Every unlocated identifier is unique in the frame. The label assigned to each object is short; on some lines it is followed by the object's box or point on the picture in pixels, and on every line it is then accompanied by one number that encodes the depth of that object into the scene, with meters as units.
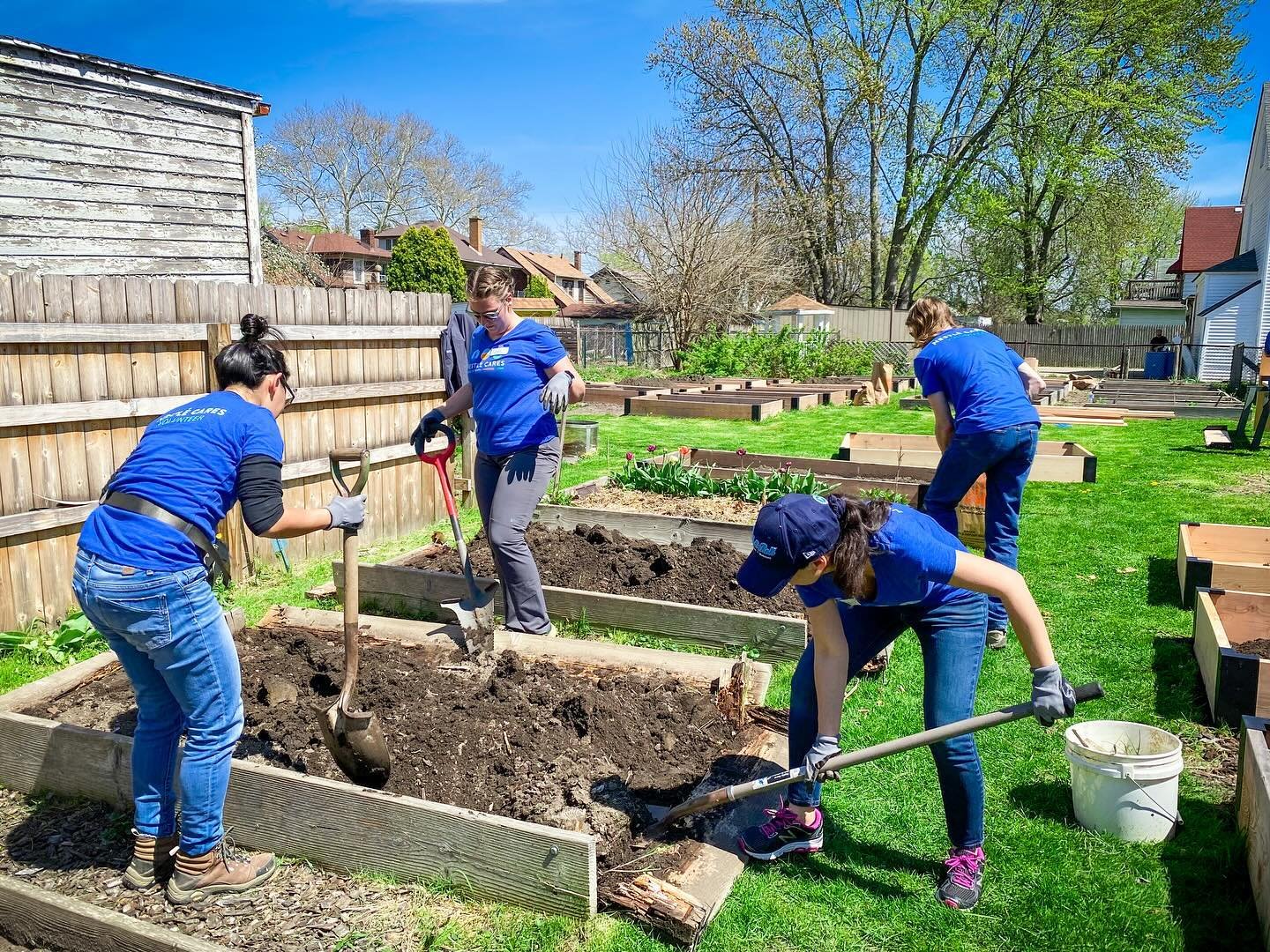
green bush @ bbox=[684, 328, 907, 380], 22.58
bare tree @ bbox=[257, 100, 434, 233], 49.34
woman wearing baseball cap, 2.68
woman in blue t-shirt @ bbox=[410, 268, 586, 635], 4.88
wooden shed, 9.23
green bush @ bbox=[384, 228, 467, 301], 40.53
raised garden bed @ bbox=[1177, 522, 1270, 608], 6.12
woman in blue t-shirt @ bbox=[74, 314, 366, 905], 2.83
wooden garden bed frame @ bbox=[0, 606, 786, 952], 2.89
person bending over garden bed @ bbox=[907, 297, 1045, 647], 4.87
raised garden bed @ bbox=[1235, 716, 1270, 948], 2.84
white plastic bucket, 3.29
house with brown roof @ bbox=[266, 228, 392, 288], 47.12
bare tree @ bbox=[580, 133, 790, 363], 26.02
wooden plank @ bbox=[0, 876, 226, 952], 2.77
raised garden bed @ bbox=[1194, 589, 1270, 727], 4.03
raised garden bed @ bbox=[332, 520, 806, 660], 5.09
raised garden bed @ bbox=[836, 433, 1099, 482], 10.05
